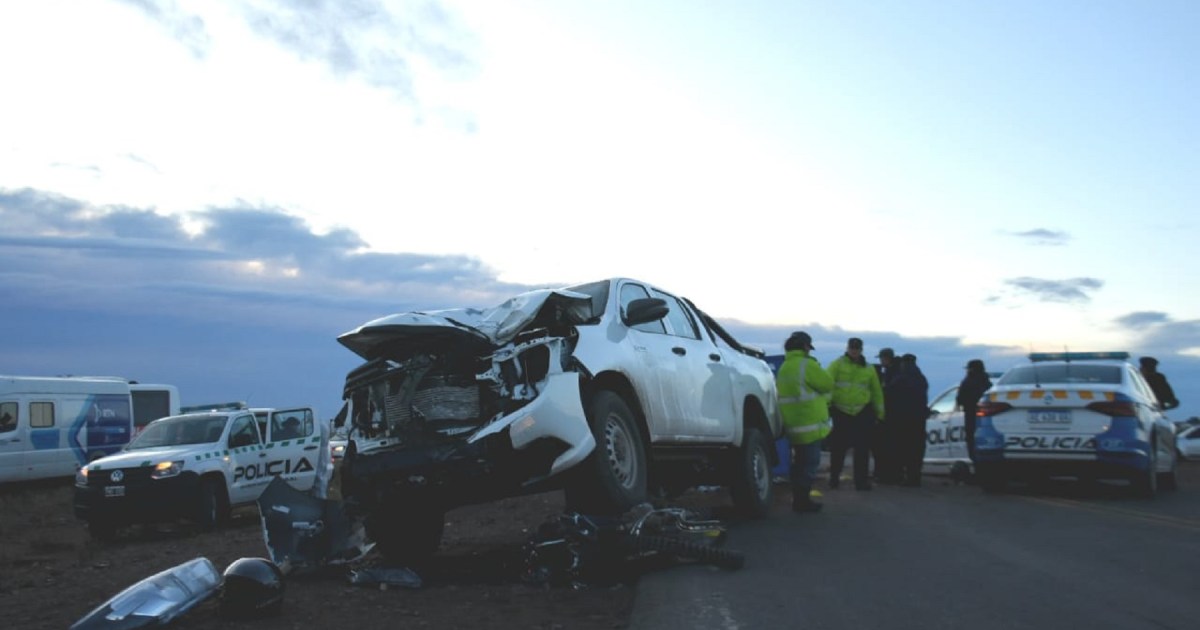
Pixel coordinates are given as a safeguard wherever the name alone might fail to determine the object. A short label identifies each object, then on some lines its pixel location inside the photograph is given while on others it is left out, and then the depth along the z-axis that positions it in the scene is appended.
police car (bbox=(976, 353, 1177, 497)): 13.18
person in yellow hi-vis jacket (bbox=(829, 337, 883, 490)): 15.12
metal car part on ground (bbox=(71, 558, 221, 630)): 6.16
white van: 21.31
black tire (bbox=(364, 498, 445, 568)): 8.61
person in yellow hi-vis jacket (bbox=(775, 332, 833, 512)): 12.14
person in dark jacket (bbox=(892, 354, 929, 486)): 16.39
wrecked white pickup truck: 7.47
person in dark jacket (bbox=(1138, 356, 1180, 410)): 18.84
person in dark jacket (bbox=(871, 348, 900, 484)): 16.80
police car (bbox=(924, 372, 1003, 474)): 17.61
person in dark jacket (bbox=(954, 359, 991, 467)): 16.77
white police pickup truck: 14.89
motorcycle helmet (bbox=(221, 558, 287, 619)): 6.57
